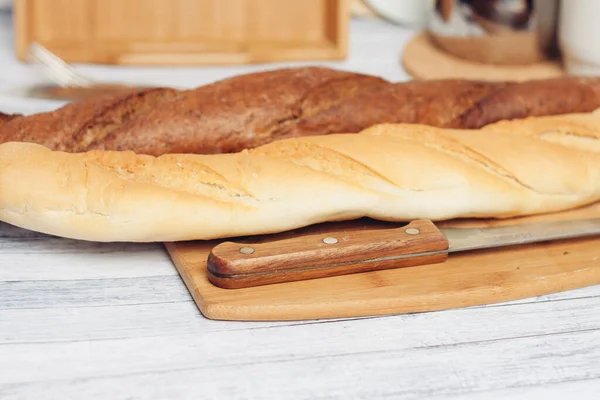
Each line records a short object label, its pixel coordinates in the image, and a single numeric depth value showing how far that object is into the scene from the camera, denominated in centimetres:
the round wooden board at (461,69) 102
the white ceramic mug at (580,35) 98
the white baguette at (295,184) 73
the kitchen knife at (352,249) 71
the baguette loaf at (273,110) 78
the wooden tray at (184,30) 101
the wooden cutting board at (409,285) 70
